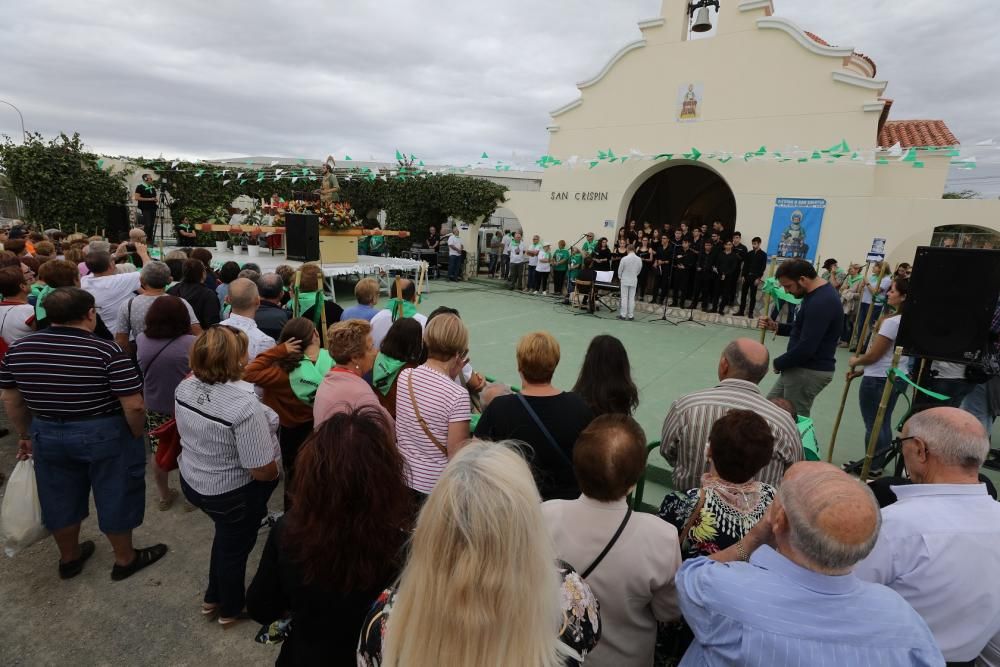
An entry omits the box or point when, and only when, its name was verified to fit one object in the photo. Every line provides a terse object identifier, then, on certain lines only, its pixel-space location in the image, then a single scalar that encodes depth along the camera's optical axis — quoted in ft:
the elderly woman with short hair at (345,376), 8.40
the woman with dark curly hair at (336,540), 4.47
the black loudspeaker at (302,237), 29.66
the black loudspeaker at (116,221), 39.11
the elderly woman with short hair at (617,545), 5.03
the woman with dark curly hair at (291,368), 9.75
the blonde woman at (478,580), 3.12
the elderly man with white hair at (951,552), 5.05
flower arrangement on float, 34.37
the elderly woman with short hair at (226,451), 7.38
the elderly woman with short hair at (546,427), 7.07
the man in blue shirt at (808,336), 12.58
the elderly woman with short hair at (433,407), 7.98
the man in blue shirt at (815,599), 3.72
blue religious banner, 35.50
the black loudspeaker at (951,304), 10.11
